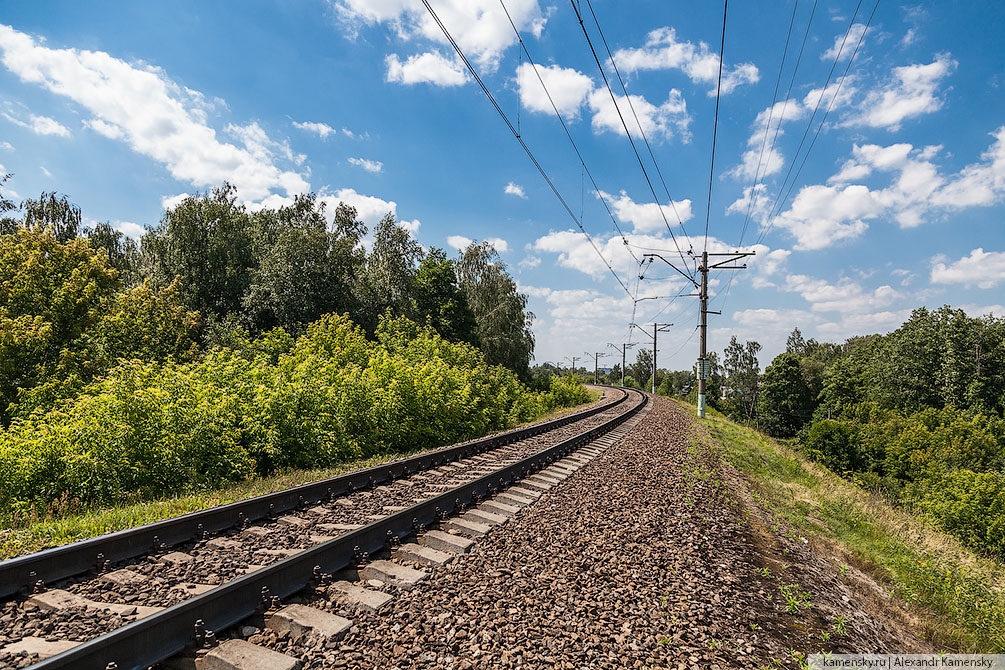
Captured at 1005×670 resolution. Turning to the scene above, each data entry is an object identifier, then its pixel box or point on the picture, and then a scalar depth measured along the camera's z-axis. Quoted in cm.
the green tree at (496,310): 3672
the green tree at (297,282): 2836
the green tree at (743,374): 9906
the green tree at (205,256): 3075
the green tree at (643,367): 8918
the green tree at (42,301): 1301
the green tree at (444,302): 3419
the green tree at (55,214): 5222
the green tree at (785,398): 7644
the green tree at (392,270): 3415
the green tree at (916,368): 6103
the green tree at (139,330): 1526
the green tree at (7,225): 4681
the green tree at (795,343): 13388
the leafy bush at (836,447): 3762
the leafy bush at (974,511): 2336
